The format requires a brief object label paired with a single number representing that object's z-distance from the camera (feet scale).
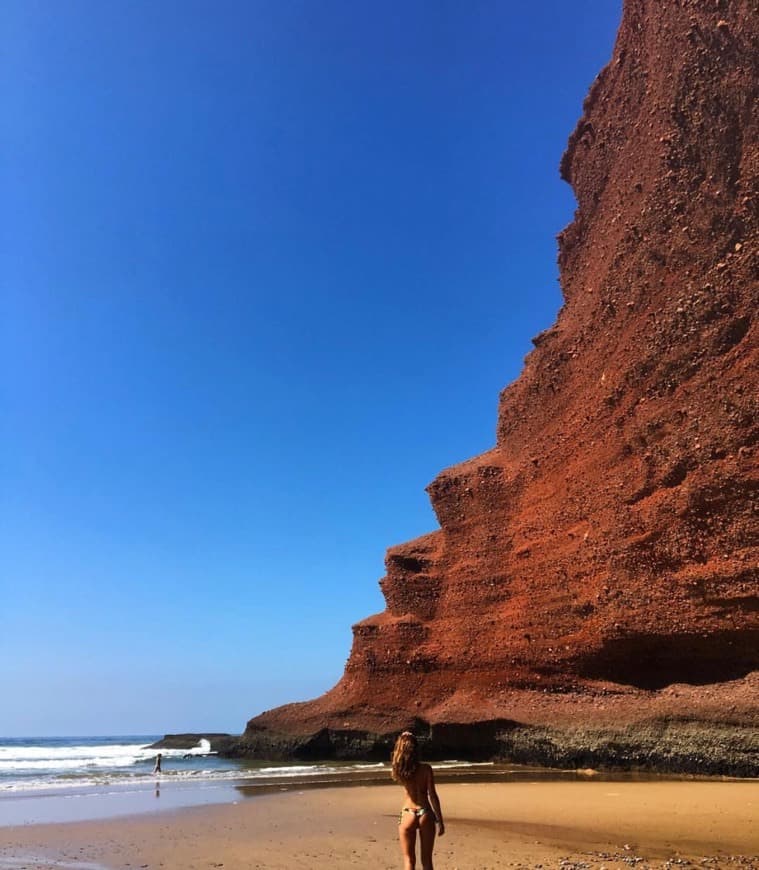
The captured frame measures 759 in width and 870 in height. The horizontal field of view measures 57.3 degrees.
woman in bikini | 20.81
